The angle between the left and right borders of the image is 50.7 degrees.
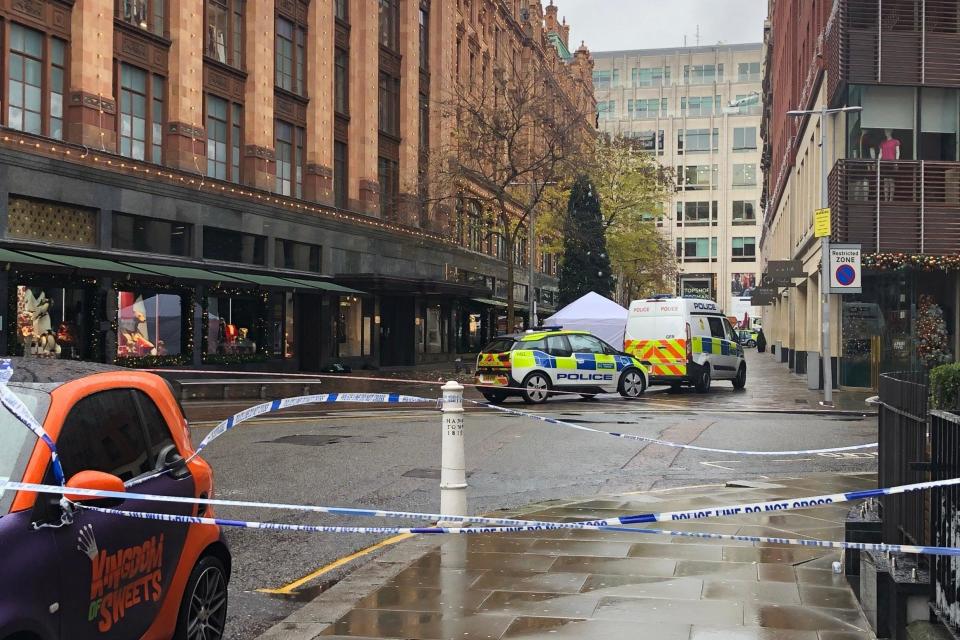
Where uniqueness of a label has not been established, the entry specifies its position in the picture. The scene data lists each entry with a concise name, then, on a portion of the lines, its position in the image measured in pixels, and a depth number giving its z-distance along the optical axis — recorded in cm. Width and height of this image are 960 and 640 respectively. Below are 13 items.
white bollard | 821
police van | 2744
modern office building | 10850
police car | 2242
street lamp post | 2323
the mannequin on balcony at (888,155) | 2544
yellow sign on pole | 2445
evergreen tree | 5859
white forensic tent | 3769
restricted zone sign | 2366
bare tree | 3734
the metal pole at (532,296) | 4148
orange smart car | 354
